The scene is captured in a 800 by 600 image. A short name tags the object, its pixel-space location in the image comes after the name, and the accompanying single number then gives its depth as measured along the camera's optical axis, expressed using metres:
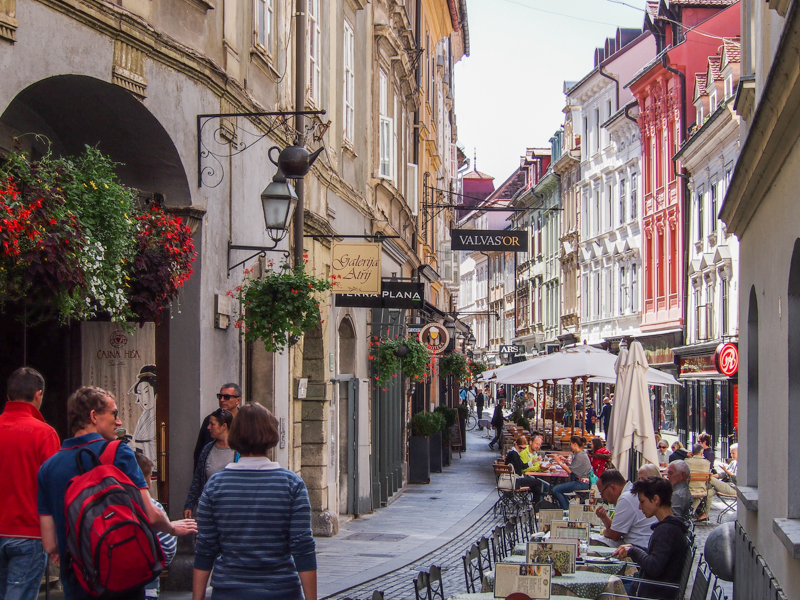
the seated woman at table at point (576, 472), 16.41
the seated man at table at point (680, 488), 13.24
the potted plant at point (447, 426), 28.53
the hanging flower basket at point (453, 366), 32.09
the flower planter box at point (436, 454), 25.69
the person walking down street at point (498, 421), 35.16
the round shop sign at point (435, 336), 25.53
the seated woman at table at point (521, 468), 17.53
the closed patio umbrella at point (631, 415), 14.90
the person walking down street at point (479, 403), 51.84
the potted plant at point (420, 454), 23.45
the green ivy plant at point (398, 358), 19.17
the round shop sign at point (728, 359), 21.59
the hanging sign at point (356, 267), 14.28
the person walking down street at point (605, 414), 39.29
